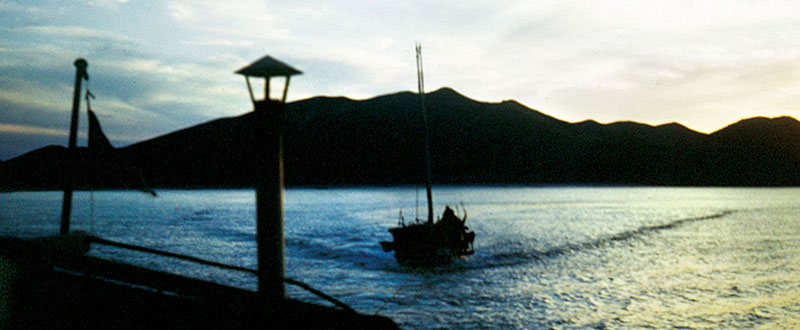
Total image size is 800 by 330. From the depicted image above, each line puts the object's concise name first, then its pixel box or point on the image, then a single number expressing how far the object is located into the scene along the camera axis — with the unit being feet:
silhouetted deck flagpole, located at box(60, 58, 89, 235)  40.52
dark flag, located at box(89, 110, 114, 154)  36.22
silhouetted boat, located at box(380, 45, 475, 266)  85.35
